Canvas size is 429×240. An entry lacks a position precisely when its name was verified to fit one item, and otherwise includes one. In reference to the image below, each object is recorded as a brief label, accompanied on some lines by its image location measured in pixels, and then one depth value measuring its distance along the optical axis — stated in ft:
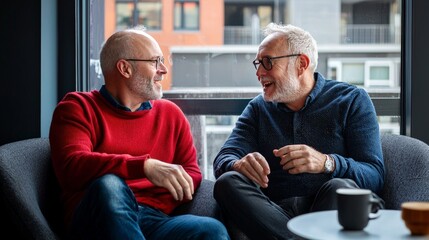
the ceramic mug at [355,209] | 6.12
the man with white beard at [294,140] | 8.53
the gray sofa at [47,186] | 7.84
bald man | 7.68
